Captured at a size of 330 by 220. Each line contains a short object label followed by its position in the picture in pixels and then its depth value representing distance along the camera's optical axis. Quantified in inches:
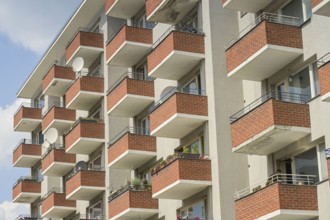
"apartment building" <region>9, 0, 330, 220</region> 1101.1
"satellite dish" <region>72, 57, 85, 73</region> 1877.5
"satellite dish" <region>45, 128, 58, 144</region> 2016.5
